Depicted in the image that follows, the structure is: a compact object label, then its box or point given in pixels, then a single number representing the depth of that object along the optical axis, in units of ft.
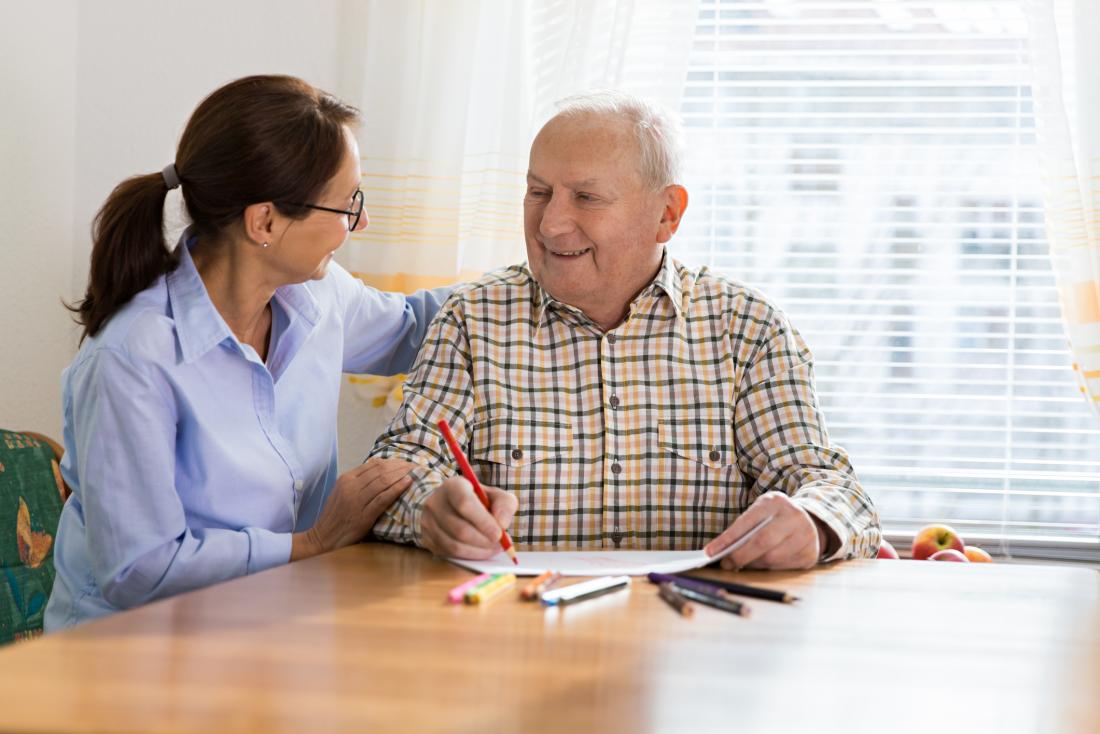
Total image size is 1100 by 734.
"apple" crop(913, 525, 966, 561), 7.82
